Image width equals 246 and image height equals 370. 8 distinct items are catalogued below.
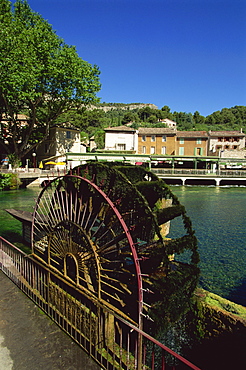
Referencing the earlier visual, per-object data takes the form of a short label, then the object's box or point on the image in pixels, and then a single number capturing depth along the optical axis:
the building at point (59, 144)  44.34
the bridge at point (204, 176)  41.47
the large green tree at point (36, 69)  28.52
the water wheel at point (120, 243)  6.50
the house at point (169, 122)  97.96
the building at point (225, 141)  63.28
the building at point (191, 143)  55.53
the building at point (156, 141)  55.12
